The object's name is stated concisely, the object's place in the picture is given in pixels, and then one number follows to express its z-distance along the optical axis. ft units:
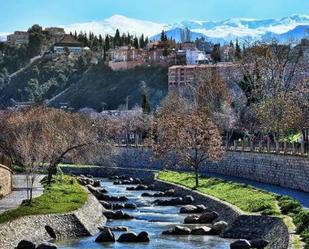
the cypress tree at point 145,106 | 458.33
